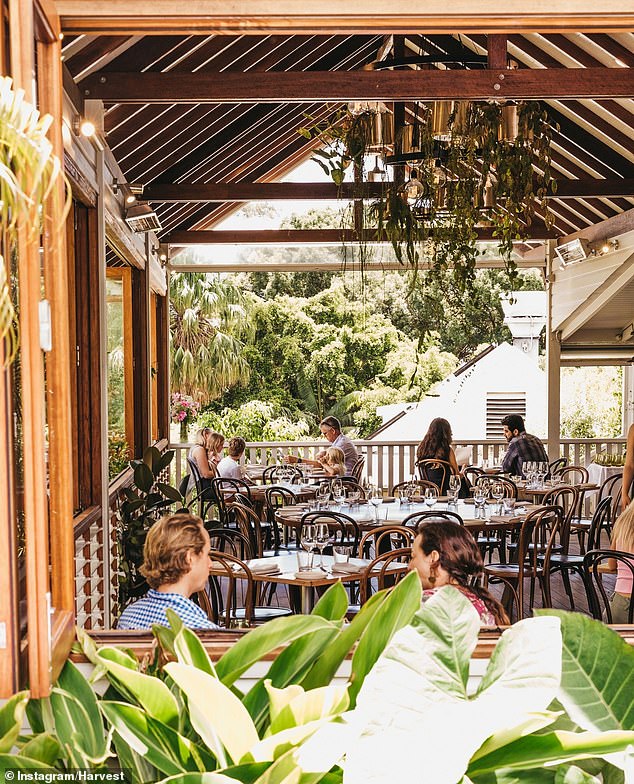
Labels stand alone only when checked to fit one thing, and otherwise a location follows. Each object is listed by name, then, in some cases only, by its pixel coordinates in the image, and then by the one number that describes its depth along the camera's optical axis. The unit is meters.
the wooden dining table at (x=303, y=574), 4.64
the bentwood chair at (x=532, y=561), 5.87
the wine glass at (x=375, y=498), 6.65
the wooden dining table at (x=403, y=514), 6.26
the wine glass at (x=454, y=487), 7.11
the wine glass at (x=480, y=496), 6.58
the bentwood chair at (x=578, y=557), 6.11
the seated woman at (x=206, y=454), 8.87
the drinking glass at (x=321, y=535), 4.94
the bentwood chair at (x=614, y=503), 7.41
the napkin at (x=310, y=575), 4.66
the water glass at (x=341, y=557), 4.86
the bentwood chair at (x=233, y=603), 4.62
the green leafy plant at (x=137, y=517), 6.22
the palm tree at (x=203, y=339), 18.56
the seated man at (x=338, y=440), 9.12
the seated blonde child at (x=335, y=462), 8.49
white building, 20.38
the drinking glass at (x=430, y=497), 6.87
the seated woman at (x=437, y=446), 8.39
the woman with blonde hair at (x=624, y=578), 4.54
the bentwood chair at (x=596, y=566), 4.47
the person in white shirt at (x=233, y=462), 8.75
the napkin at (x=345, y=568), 4.76
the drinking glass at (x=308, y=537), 4.85
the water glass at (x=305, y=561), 4.74
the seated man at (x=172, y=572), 3.34
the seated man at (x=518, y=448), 8.73
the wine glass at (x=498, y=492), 6.76
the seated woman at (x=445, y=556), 3.51
